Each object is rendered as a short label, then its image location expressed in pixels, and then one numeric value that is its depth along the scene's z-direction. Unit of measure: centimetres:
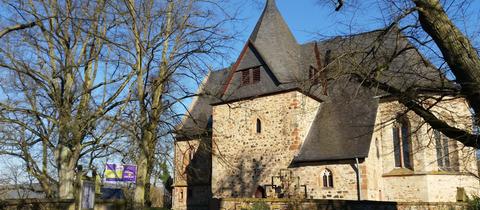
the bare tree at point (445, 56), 570
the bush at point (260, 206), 1285
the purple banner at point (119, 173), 967
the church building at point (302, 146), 1739
